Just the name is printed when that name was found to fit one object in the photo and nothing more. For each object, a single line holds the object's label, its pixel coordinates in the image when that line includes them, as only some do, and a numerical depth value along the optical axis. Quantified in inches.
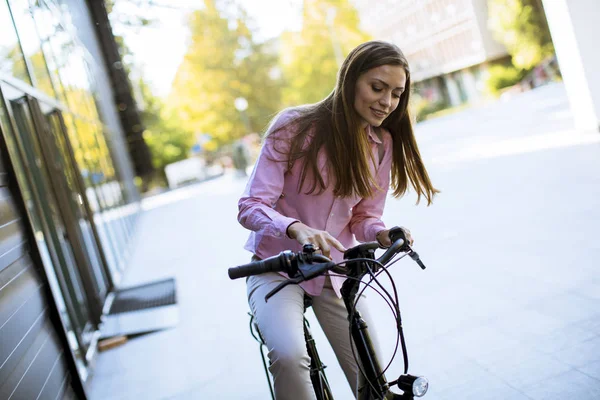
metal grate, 331.6
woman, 108.1
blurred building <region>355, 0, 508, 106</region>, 2292.1
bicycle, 90.0
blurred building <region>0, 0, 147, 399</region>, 165.9
